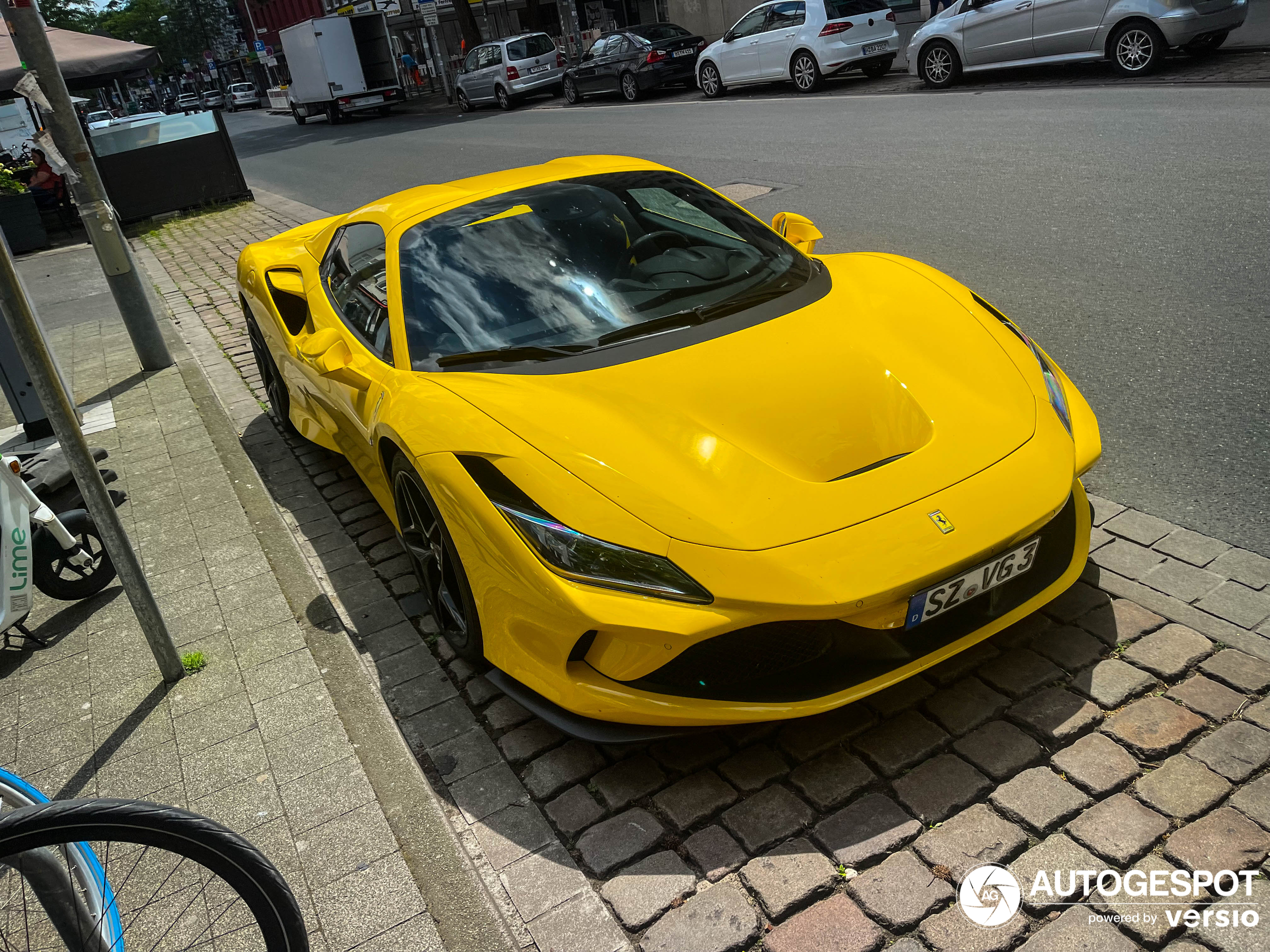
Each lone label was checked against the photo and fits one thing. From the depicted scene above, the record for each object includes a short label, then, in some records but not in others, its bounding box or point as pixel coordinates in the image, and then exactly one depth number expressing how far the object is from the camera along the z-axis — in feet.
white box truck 104.83
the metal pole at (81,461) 9.78
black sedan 69.97
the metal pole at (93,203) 19.04
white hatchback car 55.93
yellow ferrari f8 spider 8.26
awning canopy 43.86
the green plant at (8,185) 46.60
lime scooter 11.66
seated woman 52.65
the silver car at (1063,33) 40.11
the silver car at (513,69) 83.51
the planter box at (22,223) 46.98
